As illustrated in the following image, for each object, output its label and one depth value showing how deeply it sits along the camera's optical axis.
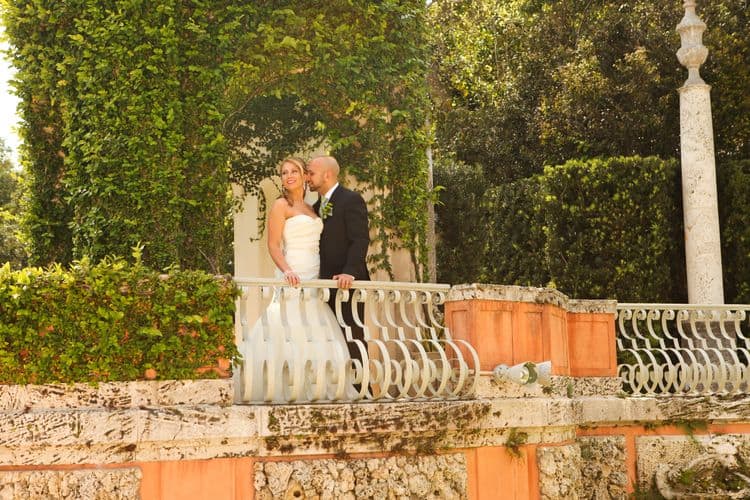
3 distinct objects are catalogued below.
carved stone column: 23.44
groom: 13.22
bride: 11.57
